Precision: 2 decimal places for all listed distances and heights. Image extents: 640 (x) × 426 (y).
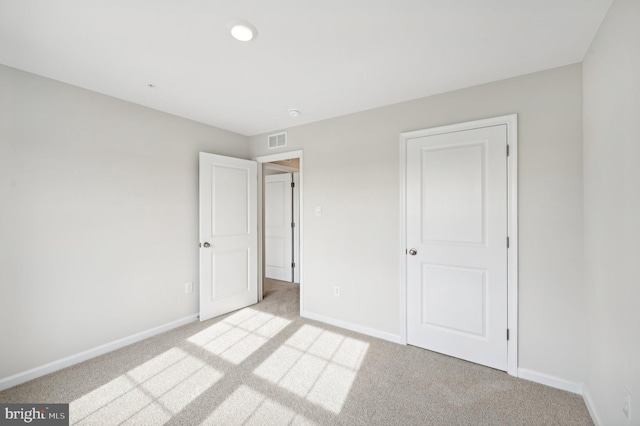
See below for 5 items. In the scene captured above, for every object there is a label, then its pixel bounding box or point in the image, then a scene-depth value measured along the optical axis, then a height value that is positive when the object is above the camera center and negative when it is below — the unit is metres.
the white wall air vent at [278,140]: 3.53 +0.97
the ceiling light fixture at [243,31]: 1.58 +1.10
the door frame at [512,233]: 2.15 -0.17
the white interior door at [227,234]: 3.26 -0.28
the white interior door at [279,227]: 5.08 -0.27
